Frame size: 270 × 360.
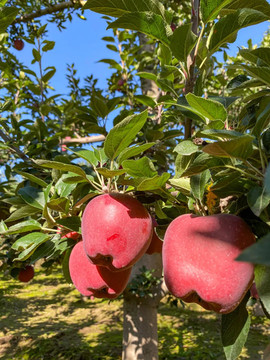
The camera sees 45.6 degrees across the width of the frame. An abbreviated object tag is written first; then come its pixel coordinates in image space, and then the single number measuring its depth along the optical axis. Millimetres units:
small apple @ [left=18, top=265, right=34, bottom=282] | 1686
